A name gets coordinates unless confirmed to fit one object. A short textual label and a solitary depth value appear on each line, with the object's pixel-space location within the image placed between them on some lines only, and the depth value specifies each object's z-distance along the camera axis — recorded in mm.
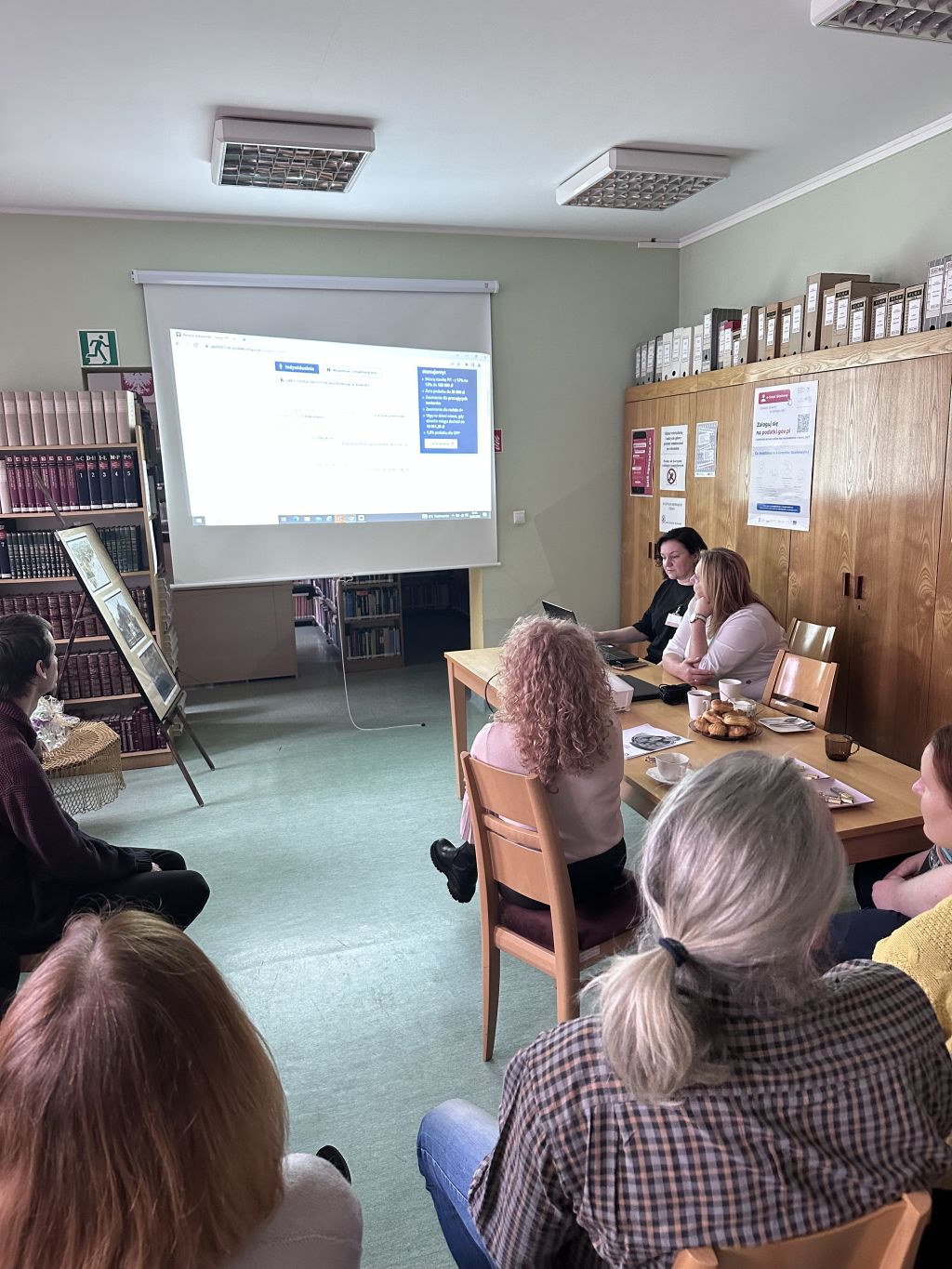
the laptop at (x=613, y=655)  3405
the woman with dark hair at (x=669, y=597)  4012
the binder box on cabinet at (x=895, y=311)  3281
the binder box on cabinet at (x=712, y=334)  4410
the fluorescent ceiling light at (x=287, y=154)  3176
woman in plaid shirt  832
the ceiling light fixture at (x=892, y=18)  2348
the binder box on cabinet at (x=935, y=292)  3084
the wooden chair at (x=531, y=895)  1894
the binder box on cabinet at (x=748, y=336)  4137
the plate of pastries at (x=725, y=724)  2494
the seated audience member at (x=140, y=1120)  679
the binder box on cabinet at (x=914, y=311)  3197
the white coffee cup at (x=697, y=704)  2662
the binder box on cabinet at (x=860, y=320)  3443
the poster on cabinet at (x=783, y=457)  3826
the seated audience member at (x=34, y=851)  2014
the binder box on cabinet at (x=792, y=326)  3826
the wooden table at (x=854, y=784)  1928
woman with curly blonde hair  1954
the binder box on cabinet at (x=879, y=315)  3373
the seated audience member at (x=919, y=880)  1612
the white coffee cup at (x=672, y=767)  2188
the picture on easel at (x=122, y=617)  3695
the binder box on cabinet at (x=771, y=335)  3994
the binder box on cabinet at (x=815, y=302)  3672
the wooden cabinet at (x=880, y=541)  3188
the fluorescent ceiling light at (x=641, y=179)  3635
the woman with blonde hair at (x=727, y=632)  3211
